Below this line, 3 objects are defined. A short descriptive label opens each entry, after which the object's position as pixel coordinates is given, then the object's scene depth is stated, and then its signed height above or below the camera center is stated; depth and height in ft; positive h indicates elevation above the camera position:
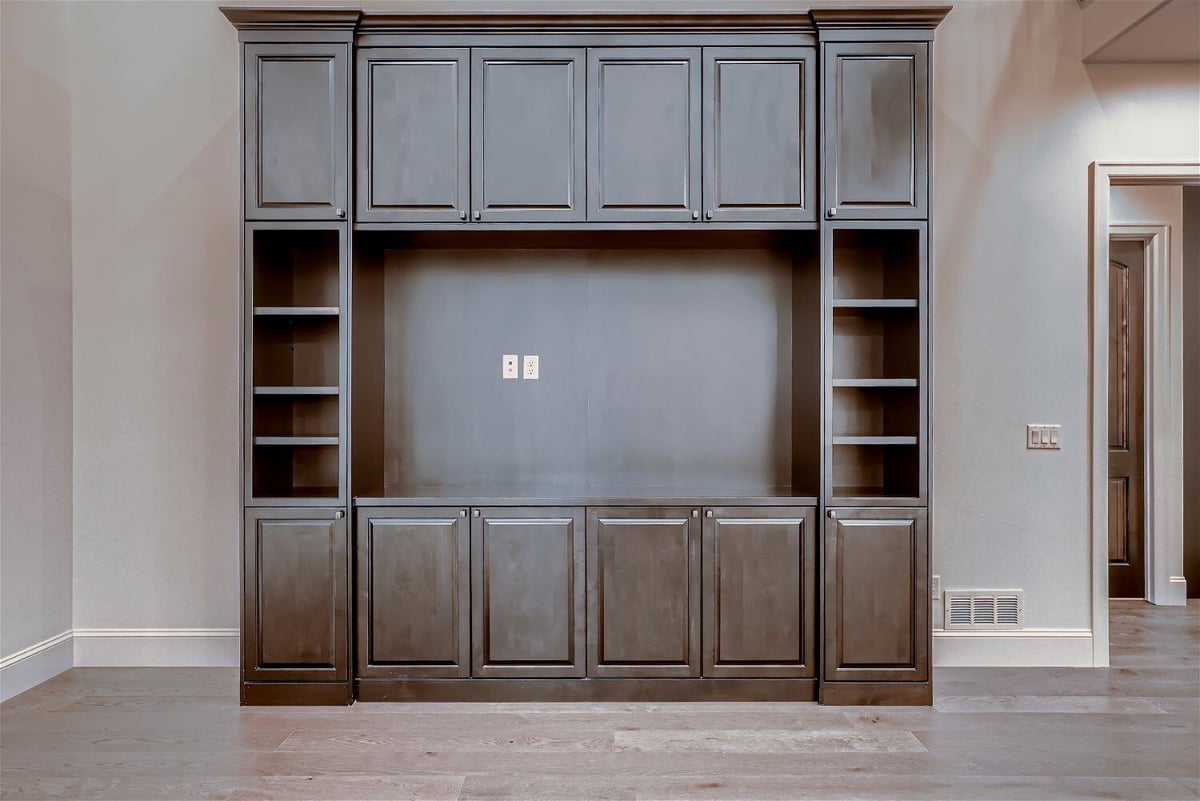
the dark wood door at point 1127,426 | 14.37 -0.48
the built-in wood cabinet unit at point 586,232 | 9.11 +1.29
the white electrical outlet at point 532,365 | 10.71 +0.55
